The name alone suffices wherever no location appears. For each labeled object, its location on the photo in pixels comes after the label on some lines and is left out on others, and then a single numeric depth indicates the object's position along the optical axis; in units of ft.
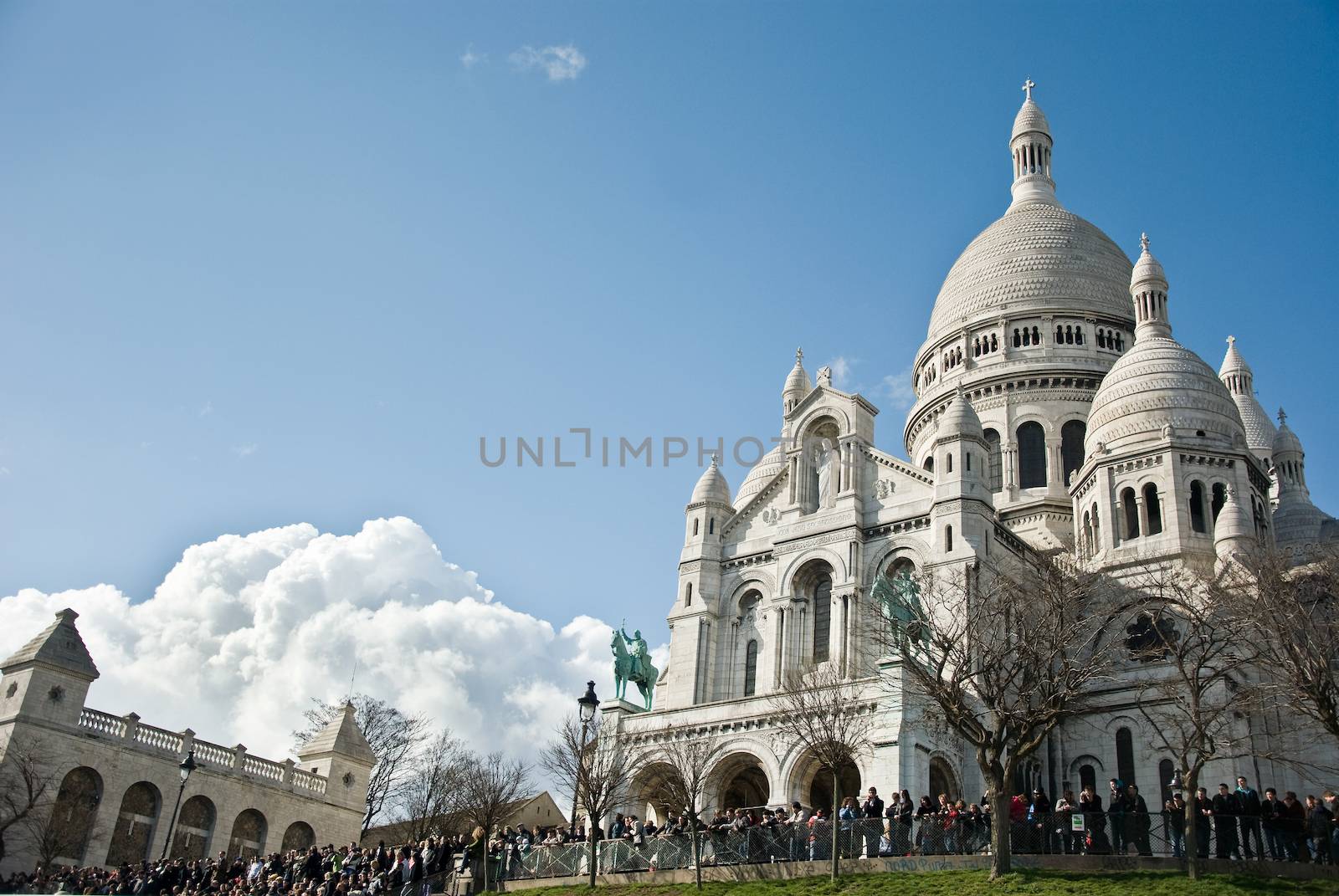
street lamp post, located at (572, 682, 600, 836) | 115.34
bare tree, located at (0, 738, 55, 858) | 127.13
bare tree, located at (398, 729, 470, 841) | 187.93
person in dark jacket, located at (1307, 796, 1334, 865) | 84.43
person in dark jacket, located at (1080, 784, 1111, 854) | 90.33
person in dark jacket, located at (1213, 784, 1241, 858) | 86.74
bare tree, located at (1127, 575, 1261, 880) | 94.02
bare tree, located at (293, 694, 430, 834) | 203.41
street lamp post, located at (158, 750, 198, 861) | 108.88
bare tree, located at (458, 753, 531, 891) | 157.38
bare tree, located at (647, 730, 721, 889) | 118.62
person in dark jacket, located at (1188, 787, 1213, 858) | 87.82
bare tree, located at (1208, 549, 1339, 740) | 90.33
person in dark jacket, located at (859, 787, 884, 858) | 97.19
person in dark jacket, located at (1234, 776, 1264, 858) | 85.87
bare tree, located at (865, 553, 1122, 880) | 92.48
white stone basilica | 142.61
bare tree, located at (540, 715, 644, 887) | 114.62
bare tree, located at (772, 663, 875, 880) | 105.70
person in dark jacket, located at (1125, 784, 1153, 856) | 89.66
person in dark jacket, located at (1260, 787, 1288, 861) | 85.30
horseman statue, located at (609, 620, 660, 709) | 156.25
